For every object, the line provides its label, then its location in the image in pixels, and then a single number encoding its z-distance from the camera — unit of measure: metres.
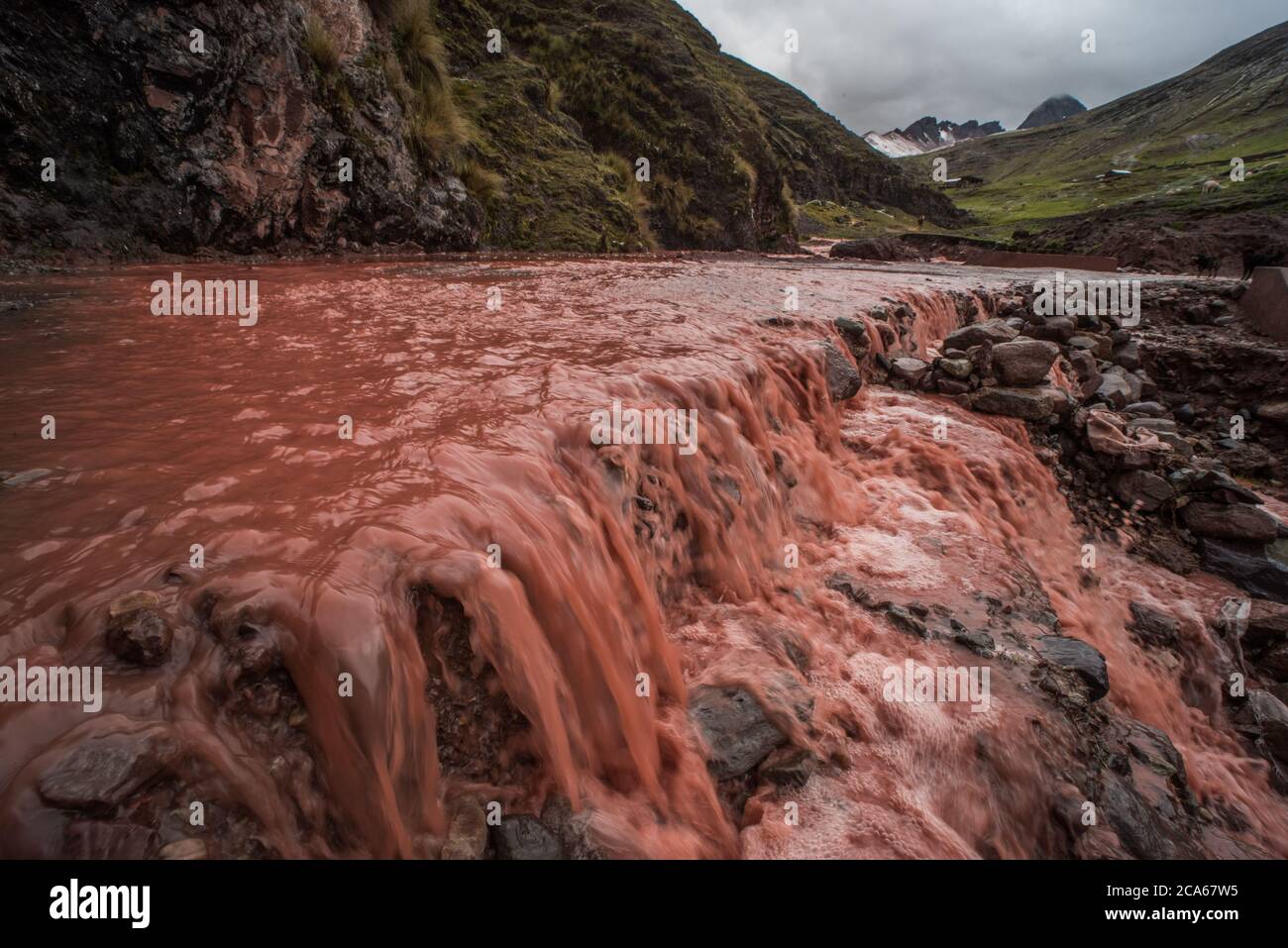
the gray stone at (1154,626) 4.67
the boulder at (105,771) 1.31
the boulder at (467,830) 1.84
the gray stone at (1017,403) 6.61
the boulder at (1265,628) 4.77
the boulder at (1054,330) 10.06
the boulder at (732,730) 2.53
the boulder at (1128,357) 10.08
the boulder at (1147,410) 8.34
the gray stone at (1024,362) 6.92
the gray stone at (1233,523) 5.63
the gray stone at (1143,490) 6.05
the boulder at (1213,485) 5.84
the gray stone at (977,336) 7.68
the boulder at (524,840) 1.89
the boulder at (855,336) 7.39
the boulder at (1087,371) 8.77
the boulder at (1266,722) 3.91
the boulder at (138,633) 1.62
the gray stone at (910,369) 7.34
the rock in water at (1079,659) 3.38
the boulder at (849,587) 3.79
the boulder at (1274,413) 8.29
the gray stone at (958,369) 7.12
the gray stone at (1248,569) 5.38
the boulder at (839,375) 6.16
